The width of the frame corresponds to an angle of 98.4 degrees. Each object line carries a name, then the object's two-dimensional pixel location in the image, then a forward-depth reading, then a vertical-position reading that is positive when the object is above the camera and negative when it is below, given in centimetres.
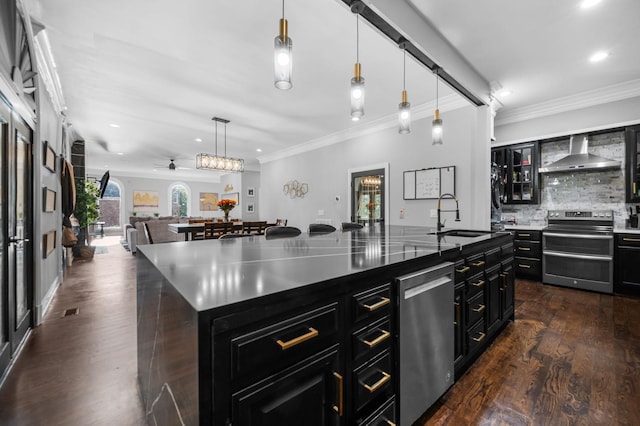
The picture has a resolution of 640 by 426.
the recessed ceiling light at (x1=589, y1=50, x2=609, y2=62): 289 +166
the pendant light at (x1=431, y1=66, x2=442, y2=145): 260 +77
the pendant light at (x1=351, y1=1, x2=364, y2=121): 183 +84
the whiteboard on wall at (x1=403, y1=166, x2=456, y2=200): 409 +45
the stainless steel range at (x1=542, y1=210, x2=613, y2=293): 356 -53
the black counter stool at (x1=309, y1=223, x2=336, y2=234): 308 -20
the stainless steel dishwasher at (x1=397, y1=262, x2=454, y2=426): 131 -65
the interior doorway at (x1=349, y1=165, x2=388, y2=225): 503 +30
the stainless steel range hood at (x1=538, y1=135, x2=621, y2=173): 377 +72
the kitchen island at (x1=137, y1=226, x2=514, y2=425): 72 -38
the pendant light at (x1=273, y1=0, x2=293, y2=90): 144 +82
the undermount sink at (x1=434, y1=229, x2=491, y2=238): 254 -21
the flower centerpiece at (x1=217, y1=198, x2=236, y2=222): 535 +12
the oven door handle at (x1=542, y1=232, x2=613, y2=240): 353 -33
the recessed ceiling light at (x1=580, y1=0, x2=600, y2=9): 216 +165
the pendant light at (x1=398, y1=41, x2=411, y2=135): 230 +82
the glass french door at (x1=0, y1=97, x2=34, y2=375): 193 -19
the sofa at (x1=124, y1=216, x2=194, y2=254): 605 -51
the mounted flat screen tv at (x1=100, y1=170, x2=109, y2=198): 630 +68
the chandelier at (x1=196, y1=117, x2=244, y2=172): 527 +96
